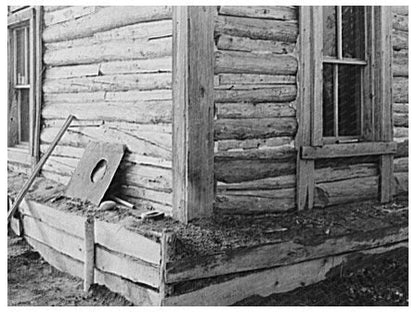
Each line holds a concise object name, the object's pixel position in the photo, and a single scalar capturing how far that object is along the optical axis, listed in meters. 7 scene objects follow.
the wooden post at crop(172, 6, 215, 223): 4.97
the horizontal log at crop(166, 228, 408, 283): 4.48
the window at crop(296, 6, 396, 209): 5.68
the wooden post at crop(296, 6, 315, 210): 5.64
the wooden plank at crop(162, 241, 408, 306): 4.55
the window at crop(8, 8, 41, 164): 8.07
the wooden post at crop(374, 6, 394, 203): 6.24
